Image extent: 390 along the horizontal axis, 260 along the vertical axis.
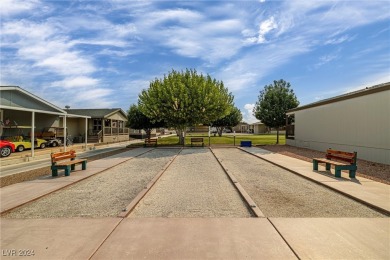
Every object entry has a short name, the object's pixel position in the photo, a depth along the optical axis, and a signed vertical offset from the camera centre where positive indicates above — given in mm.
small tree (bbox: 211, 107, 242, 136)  45375 +2010
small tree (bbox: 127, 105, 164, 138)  35156 +1433
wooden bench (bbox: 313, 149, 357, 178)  9117 -1276
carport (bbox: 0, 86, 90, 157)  15086 +1603
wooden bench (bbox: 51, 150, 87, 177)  9734 -1374
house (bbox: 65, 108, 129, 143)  31838 +794
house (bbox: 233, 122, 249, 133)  88688 +1101
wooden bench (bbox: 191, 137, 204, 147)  24781 -962
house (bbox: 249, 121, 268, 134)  75375 +634
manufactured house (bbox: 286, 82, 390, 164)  12758 +509
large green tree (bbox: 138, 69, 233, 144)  23516 +3105
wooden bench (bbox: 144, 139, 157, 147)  25600 -1214
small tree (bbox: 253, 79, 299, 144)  29089 +3159
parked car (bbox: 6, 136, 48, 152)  18609 -931
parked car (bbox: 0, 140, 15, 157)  15773 -1203
